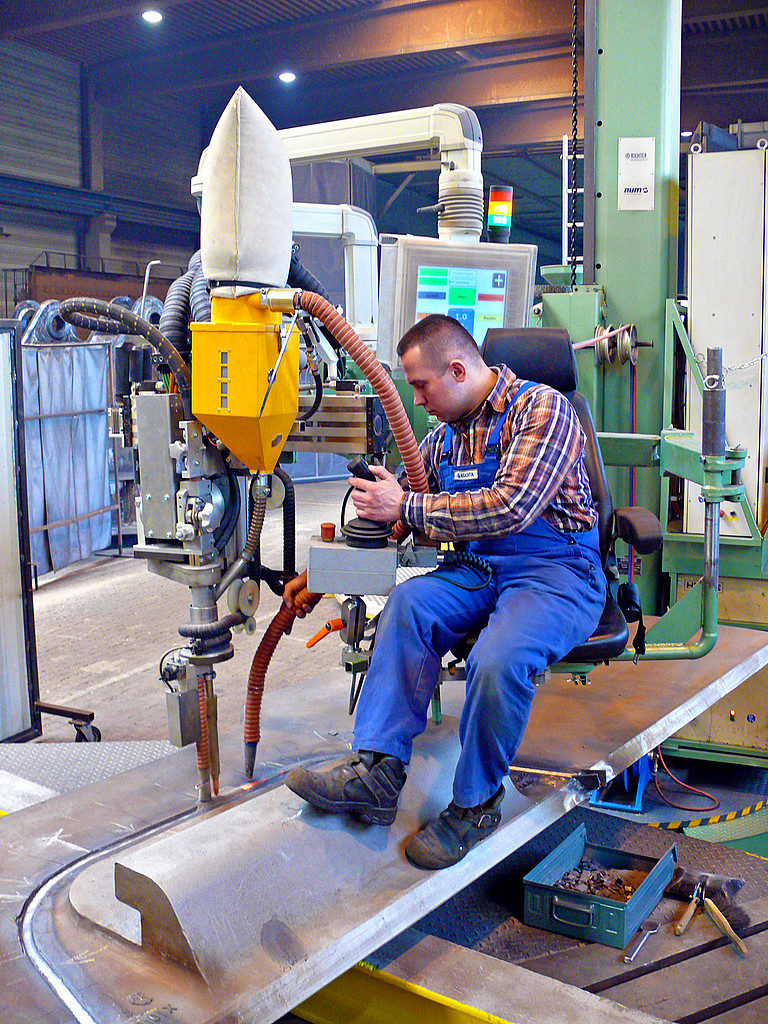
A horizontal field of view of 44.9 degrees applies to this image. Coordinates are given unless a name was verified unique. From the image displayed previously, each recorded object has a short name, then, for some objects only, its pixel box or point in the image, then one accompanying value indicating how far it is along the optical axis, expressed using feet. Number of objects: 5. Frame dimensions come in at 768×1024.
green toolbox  8.20
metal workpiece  5.57
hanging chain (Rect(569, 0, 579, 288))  13.24
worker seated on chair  6.94
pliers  8.32
